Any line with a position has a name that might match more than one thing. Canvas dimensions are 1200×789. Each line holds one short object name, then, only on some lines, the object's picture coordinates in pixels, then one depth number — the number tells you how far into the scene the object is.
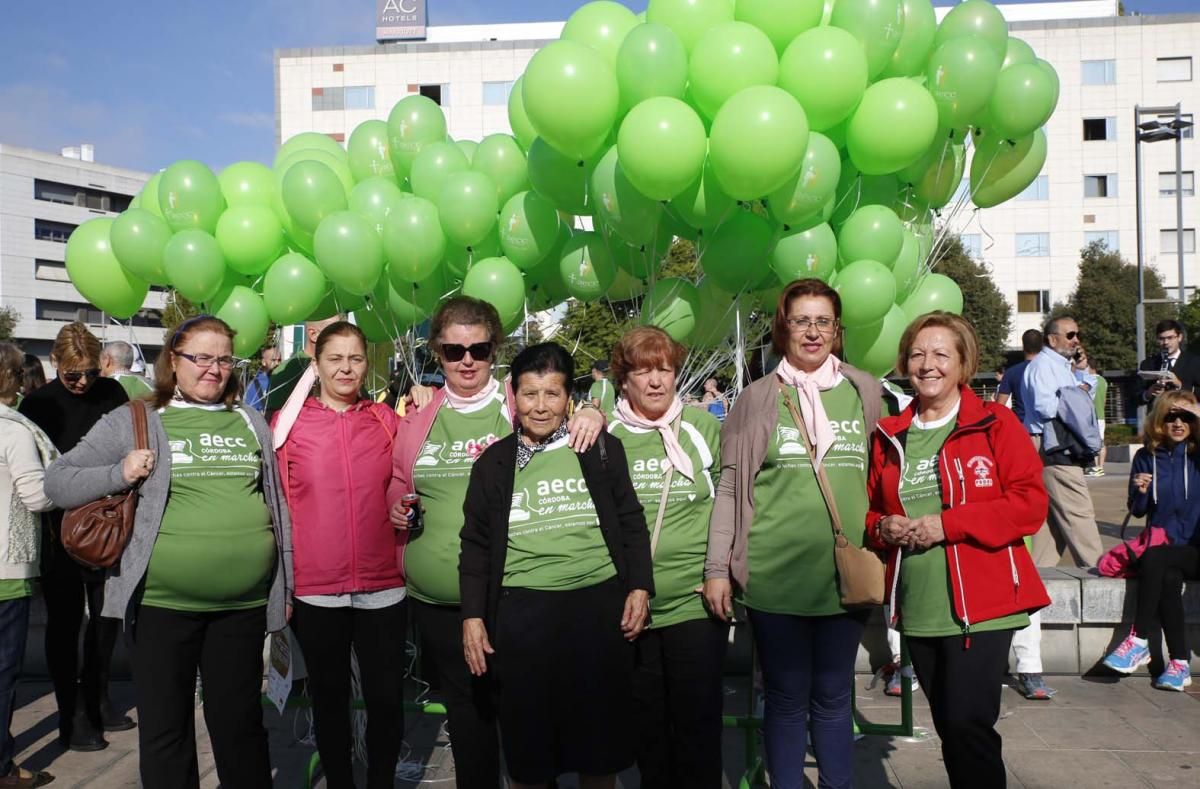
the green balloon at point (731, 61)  4.66
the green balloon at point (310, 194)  6.18
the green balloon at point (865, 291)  5.10
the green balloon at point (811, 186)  4.79
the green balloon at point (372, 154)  7.05
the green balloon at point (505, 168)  6.23
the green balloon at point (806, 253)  5.10
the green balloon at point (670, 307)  5.59
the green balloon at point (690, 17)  5.09
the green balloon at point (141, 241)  6.32
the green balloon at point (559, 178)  5.52
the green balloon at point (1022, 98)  5.29
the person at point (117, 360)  5.35
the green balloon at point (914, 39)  5.51
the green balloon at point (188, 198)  6.40
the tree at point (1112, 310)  34.38
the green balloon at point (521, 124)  6.01
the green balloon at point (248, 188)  6.67
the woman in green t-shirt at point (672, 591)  3.03
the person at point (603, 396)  3.76
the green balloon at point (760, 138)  4.41
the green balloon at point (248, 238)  6.41
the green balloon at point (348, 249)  5.85
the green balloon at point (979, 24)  5.52
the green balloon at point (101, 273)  6.61
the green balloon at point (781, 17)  4.91
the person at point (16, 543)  3.67
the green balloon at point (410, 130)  6.80
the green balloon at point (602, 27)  5.43
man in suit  5.89
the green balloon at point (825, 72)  4.69
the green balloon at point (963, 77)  5.12
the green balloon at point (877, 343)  5.59
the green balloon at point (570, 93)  4.86
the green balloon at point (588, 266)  5.82
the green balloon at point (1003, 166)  5.72
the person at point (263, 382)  7.66
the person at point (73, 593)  4.24
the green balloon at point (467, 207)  5.85
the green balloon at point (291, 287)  6.27
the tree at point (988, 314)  34.28
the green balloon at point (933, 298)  5.95
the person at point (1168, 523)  4.84
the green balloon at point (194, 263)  6.16
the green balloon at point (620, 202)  5.05
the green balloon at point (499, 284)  5.85
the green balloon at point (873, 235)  5.25
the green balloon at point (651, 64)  4.74
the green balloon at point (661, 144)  4.60
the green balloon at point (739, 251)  5.18
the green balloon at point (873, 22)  4.99
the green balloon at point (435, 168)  6.22
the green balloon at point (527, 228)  5.91
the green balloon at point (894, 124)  4.86
